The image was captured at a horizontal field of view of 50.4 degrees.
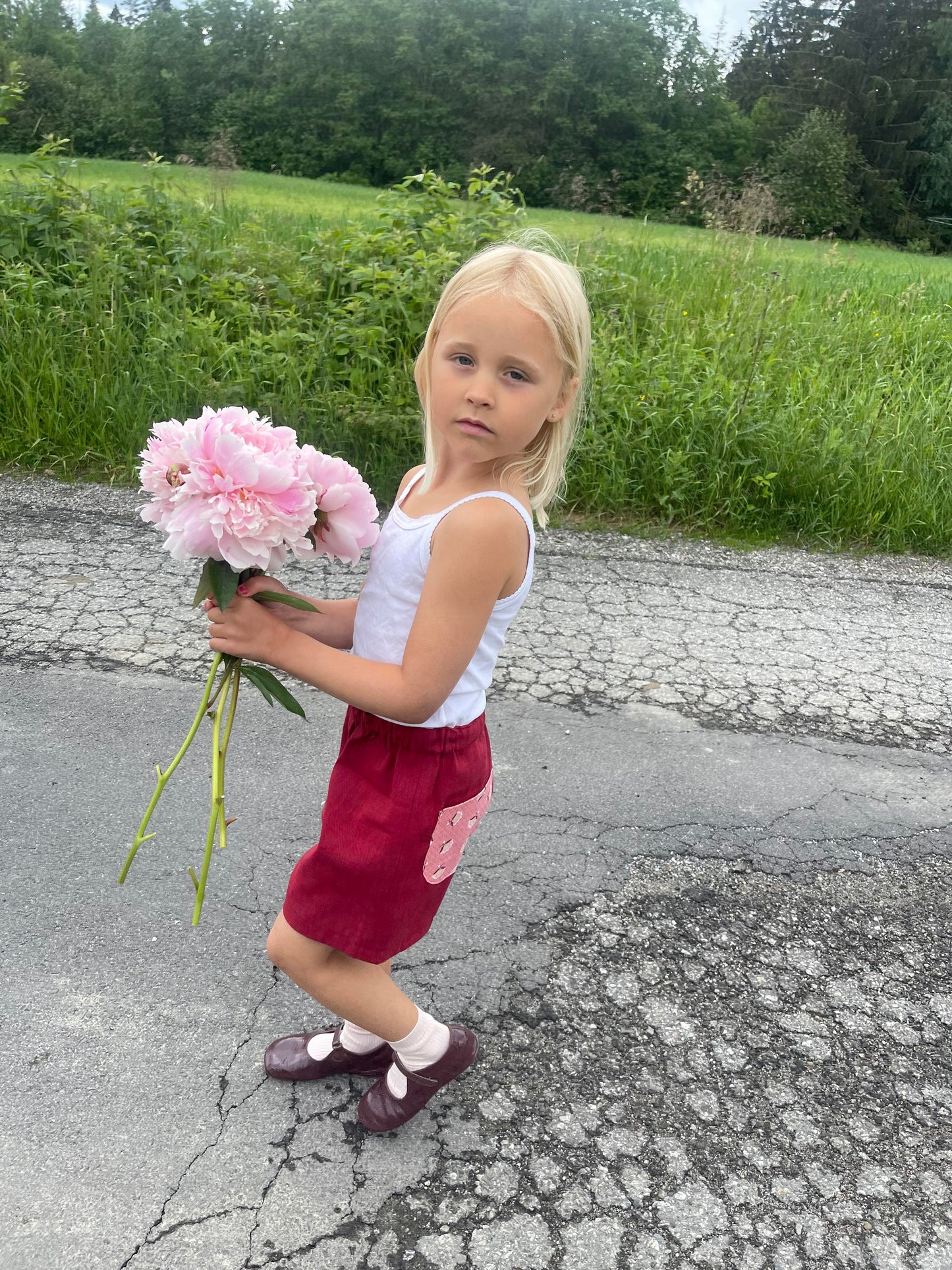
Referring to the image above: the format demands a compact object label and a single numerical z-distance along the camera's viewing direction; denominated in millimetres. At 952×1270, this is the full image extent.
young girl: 1546
